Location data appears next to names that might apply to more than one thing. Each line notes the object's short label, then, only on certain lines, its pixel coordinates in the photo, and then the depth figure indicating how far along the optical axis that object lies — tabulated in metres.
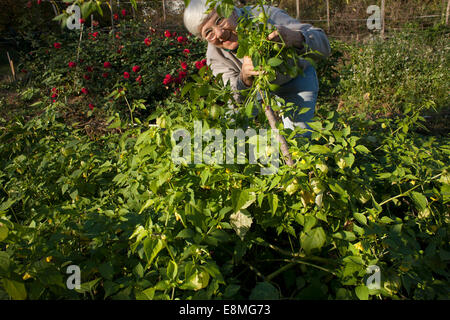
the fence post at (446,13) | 7.24
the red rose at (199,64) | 3.57
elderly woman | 1.38
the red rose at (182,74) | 3.89
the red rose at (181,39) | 4.50
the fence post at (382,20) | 7.16
